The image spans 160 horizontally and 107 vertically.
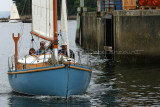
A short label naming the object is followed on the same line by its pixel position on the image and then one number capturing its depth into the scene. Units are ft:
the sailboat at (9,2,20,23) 513.45
